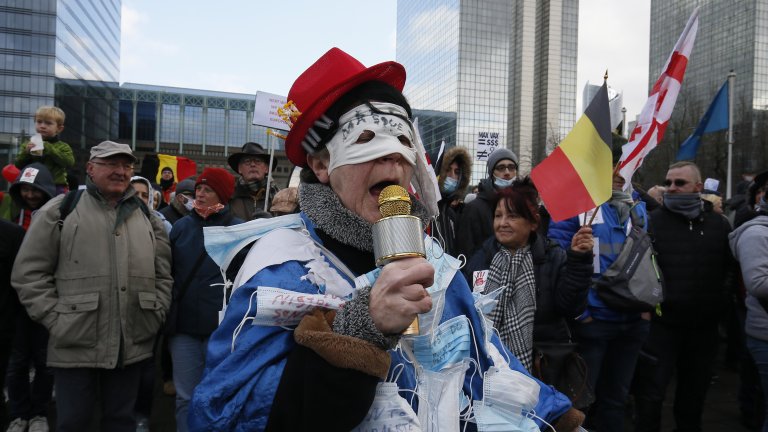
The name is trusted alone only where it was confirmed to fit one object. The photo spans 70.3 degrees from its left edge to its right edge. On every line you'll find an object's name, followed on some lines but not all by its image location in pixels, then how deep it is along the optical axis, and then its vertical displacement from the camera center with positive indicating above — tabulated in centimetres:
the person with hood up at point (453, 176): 611 +55
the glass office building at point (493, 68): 8544 +2627
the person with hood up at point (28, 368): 469 -139
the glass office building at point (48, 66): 5784 +1653
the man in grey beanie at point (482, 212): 549 +12
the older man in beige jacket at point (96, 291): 338 -51
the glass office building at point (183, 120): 9925 +1833
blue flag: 856 +186
